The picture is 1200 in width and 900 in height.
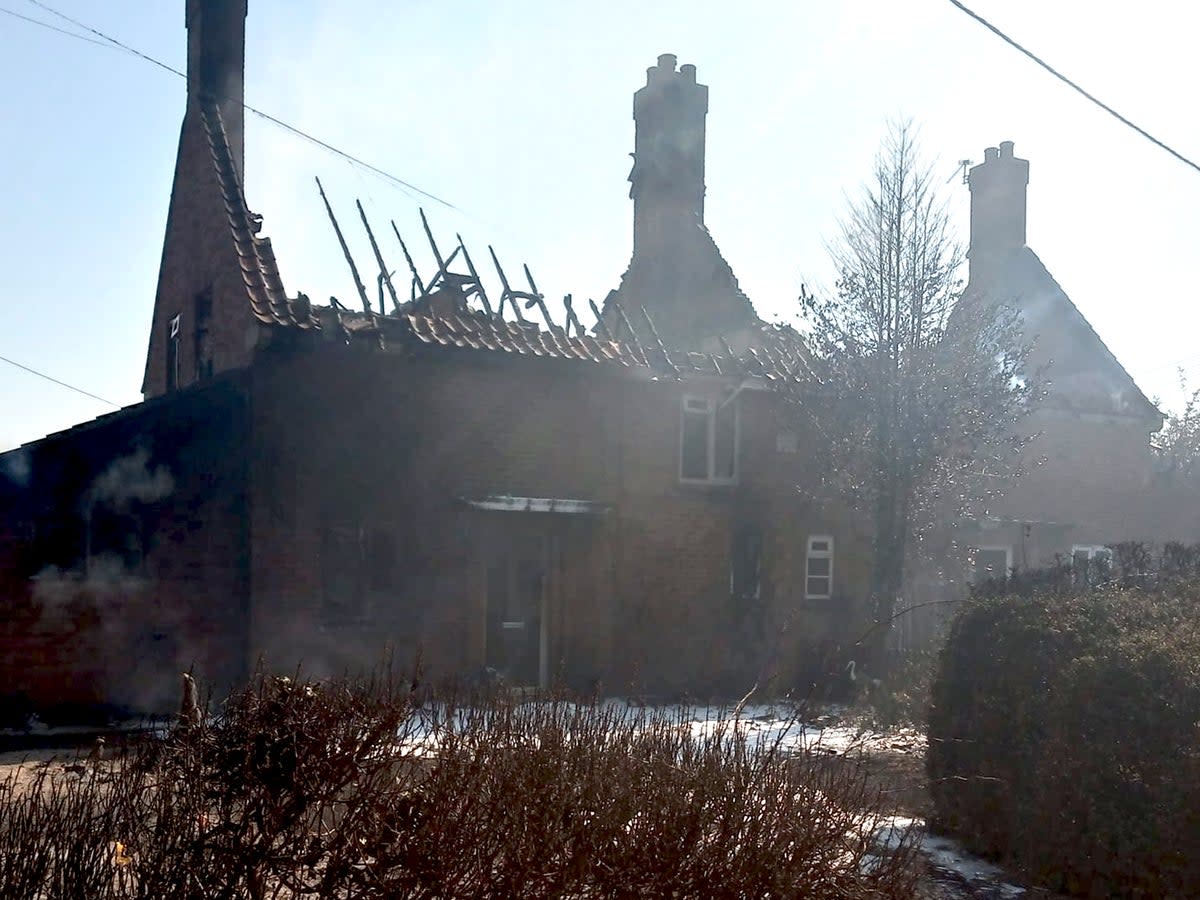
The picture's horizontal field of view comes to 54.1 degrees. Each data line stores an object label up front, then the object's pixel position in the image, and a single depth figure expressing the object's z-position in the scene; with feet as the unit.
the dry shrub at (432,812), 14.39
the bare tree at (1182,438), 116.21
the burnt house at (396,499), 46.26
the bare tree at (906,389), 58.59
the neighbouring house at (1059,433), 79.51
